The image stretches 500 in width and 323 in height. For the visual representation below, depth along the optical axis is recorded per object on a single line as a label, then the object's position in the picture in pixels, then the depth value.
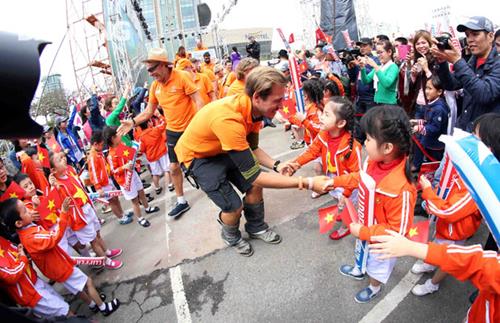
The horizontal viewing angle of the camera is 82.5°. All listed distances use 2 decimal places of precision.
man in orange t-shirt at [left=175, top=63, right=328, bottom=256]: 2.41
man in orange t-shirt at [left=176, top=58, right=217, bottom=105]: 5.37
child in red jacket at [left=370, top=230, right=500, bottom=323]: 1.22
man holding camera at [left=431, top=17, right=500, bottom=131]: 2.45
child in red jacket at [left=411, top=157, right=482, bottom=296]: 1.88
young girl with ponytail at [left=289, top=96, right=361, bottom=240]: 2.79
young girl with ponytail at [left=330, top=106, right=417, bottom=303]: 1.88
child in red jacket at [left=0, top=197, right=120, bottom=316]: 2.35
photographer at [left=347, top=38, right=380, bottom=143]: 5.17
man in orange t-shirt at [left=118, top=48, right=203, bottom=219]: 3.99
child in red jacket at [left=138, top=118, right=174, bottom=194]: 5.12
